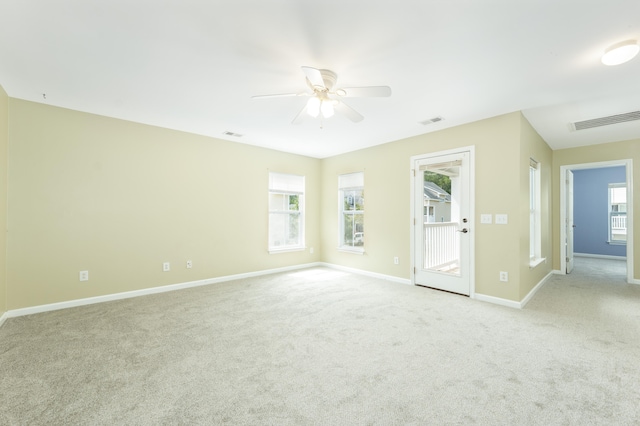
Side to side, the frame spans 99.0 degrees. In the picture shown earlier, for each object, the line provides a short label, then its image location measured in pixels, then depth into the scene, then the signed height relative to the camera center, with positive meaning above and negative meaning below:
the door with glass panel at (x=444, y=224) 3.87 -0.16
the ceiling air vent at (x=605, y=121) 3.50 +1.26
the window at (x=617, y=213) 7.04 +0.01
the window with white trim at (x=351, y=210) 5.48 +0.08
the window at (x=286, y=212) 5.49 +0.05
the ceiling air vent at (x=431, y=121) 3.69 +1.29
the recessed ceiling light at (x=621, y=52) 2.06 +1.25
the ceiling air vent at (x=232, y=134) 4.43 +1.32
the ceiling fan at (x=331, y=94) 2.30 +1.08
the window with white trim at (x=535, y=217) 4.56 -0.06
